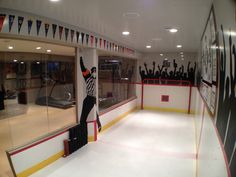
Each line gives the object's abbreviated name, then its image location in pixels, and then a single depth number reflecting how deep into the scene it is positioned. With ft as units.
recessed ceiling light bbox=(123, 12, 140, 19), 8.79
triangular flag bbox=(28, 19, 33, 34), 8.97
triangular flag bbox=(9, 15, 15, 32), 8.19
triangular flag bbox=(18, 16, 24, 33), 8.55
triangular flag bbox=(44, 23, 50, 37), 9.85
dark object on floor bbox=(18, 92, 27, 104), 14.81
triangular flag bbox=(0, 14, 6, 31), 7.86
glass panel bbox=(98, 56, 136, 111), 19.00
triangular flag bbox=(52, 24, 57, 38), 10.29
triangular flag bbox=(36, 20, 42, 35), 9.36
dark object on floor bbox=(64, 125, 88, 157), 12.46
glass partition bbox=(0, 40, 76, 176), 12.67
